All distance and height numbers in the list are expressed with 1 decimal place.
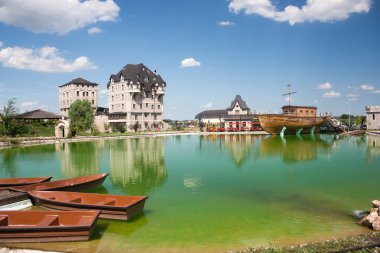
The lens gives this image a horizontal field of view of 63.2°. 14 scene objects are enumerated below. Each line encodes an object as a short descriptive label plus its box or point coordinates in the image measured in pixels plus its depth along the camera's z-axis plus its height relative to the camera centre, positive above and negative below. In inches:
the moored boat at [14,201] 500.1 -114.7
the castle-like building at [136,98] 3014.3 +314.3
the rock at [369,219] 412.5 -129.5
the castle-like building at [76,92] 3248.0 +413.2
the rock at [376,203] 420.9 -110.1
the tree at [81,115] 2346.2 +120.9
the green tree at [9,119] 1962.4 +83.7
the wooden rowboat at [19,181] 634.8 -104.6
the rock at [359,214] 463.5 -138.5
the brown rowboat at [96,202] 446.9 -110.7
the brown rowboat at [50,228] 365.7 -117.0
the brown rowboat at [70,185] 571.6 -104.5
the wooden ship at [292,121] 2311.8 +34.9
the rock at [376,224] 402.5 -132.6
